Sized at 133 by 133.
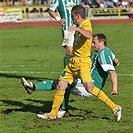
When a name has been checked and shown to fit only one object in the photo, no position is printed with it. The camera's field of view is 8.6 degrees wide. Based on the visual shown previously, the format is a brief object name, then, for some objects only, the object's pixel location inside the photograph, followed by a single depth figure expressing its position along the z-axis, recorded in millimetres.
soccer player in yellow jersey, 13640
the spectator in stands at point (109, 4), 83219
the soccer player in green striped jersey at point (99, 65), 14031
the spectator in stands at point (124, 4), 84221
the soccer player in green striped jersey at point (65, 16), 16278
